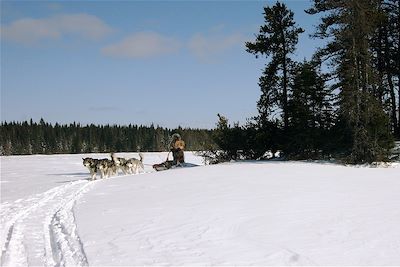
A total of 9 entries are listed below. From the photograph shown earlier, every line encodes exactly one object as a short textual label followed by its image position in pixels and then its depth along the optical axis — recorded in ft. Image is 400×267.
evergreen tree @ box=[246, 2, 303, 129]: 81.76
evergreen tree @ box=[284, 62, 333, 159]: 75.87
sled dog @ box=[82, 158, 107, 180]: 65.34
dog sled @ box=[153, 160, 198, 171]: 75.72
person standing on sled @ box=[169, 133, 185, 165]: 77.82
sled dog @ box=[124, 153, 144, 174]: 73.00
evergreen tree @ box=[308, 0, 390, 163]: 67.10
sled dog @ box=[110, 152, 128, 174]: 70.44
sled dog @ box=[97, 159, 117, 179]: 66.13
